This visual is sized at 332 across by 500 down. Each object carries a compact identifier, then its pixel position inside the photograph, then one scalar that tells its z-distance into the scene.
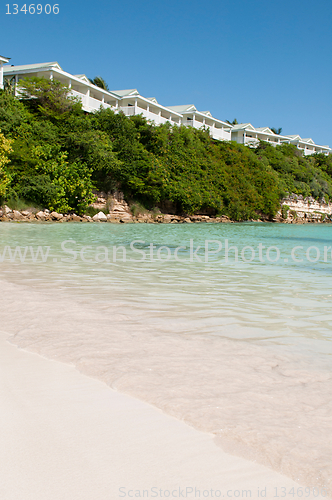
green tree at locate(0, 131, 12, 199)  25.12
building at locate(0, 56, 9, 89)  35.98
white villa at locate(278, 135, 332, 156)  89.82
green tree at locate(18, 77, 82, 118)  33.62
